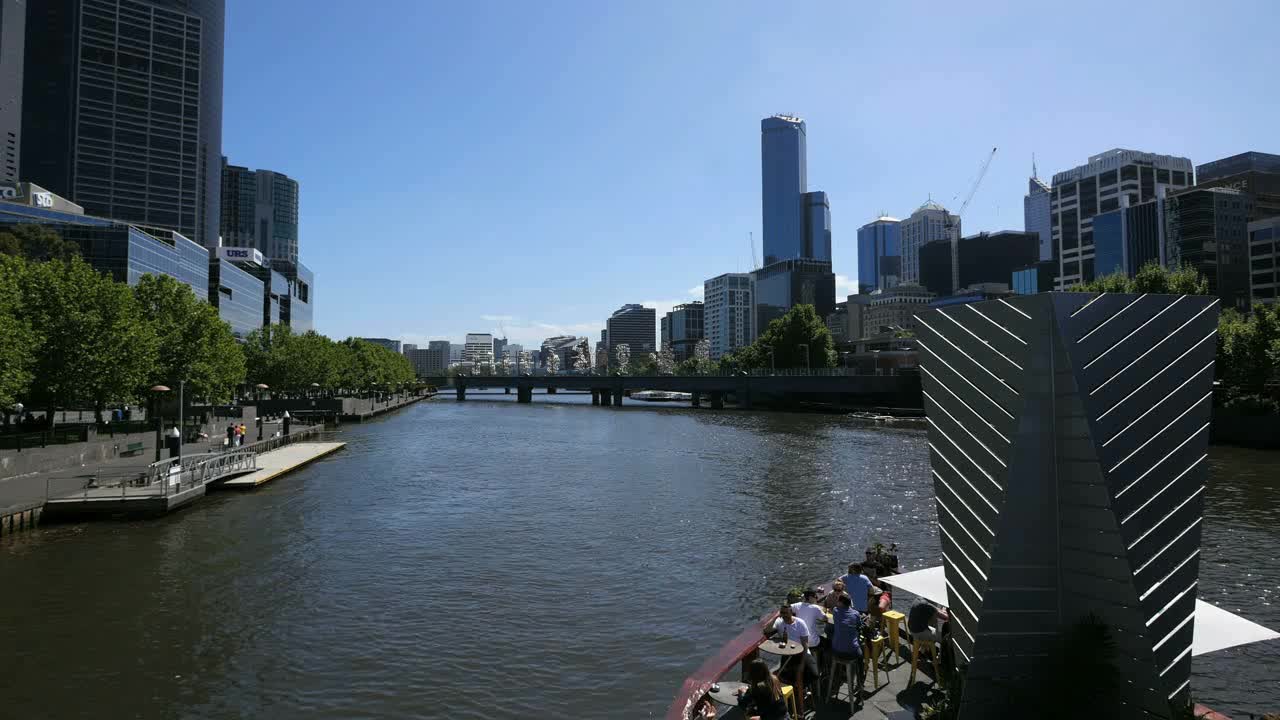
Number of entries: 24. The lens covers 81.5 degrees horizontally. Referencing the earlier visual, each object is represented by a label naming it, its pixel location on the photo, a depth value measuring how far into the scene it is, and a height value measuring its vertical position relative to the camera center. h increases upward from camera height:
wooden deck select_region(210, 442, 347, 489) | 39.03 -4.74
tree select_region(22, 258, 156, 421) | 44.88 +3.07
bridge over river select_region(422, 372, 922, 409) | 112.94 +0.20
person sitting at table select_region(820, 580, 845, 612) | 13.46 -3.98
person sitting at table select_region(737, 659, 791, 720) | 9.65 -4.09
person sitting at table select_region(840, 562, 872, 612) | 13.99 -3.84
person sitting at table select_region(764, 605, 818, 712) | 11.15 -4.02
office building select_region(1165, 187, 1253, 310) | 162.00 +32.82
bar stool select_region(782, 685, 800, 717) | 10.49 -4.47
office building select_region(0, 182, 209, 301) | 110.81 +23.22
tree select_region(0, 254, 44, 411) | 35.44 +2.25
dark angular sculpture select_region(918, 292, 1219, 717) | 8.33 -1.17
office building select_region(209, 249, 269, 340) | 149.38 +19.96
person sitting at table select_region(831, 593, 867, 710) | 11.61 -3.97
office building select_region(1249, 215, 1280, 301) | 142.75 +24.47
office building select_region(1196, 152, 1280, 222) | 184.25 +50.51
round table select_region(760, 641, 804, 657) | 11.21 -4.00
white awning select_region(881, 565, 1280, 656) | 10.31 -3.55
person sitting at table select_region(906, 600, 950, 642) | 12.33 -3.94
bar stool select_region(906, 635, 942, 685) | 12.15 -4.43
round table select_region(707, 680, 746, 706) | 10.29 -4.32
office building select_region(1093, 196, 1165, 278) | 184.88 +38.29
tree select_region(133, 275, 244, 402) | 57.59 +3.91
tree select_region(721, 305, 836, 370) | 139.50 +8.58
